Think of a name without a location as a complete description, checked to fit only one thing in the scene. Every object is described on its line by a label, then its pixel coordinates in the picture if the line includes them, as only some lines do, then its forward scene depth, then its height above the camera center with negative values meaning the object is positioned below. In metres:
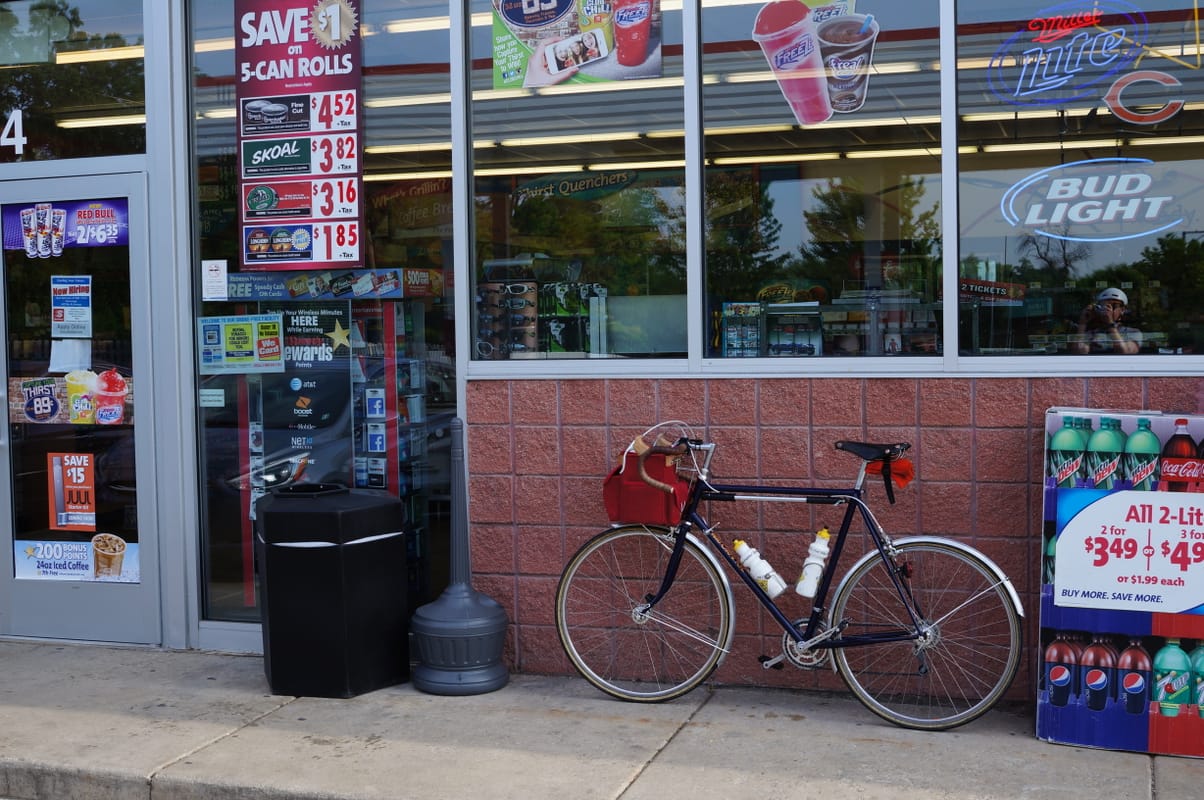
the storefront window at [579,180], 5.85 +0.72
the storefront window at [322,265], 6.21 +0.35
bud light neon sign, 5.23 +0.53
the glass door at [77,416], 6.52 -0.41
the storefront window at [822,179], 5.51 +0.68
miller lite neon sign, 5.28 +1.16
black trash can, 5.51 -1.11
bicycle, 5.10 -1.20
